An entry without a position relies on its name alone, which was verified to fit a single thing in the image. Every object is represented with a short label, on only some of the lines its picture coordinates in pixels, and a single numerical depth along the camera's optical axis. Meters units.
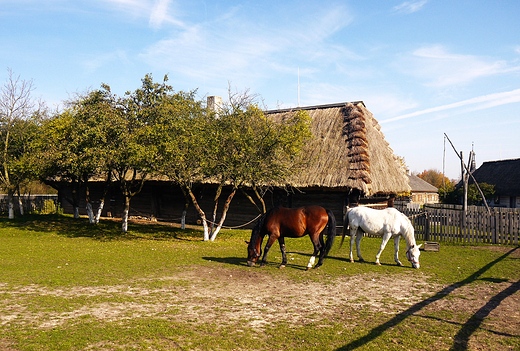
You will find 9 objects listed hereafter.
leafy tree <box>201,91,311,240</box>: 14.90
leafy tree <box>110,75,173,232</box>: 14.75
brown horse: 10.77
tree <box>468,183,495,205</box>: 36.91
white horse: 11.07
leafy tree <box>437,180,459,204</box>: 41.97
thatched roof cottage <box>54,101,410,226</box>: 18.48
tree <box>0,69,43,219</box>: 22.83
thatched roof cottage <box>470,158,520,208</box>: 38.06
